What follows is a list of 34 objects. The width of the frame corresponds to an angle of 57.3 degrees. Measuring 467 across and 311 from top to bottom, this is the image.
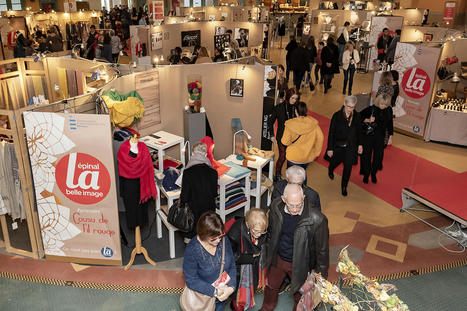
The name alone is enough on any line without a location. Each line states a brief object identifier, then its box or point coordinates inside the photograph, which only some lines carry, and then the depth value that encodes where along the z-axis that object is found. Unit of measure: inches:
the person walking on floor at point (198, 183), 166.9
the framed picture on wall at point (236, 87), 263.6
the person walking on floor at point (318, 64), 475.2
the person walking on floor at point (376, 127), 244.7
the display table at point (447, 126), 321.1
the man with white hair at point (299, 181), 149.2
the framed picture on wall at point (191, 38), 501.2
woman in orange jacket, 220.1
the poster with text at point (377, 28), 571.2
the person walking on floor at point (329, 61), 443.5
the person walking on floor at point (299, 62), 431.2
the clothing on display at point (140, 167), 171.5
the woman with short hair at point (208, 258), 123.6
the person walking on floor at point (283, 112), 244.5
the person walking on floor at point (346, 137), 231.9
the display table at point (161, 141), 226.8
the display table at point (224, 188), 197.2
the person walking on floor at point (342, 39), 590.2
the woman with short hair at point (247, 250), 132.6
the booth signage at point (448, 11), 515.2
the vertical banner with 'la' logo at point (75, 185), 163.3
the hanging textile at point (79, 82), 247.5
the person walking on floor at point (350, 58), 425.4
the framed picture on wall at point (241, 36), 533.3
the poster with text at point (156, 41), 440.8
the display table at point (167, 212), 185.0
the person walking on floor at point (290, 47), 478.0
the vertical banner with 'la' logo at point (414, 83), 325.4
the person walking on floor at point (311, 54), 467.9
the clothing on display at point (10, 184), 176.7
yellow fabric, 200.7
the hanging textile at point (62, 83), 256.4
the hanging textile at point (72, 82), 252.5
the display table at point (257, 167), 217.6
